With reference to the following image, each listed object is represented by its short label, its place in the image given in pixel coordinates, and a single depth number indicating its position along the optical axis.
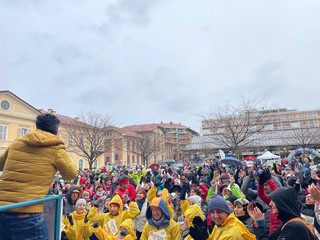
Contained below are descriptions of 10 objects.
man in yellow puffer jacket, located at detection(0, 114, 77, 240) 2.24
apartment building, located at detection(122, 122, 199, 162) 80.50
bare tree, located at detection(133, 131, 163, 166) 47.38
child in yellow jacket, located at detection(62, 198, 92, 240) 4.32
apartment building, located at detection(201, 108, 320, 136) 78.88
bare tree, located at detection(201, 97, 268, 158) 19.19
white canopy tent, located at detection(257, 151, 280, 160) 20.23
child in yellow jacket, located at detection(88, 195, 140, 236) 4.78
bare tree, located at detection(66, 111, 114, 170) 28.42
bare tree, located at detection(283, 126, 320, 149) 34.00
